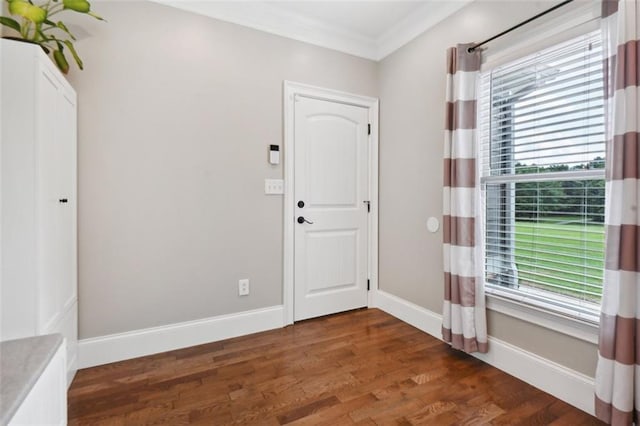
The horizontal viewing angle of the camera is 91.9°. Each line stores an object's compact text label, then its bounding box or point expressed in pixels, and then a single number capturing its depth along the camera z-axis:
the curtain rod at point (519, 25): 1.65
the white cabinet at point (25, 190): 1.35
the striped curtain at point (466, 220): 2.05
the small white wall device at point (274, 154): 2.58
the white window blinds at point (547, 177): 1.62
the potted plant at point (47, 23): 1.49
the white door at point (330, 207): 2.75
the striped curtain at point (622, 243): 1.33
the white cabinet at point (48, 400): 0.87
